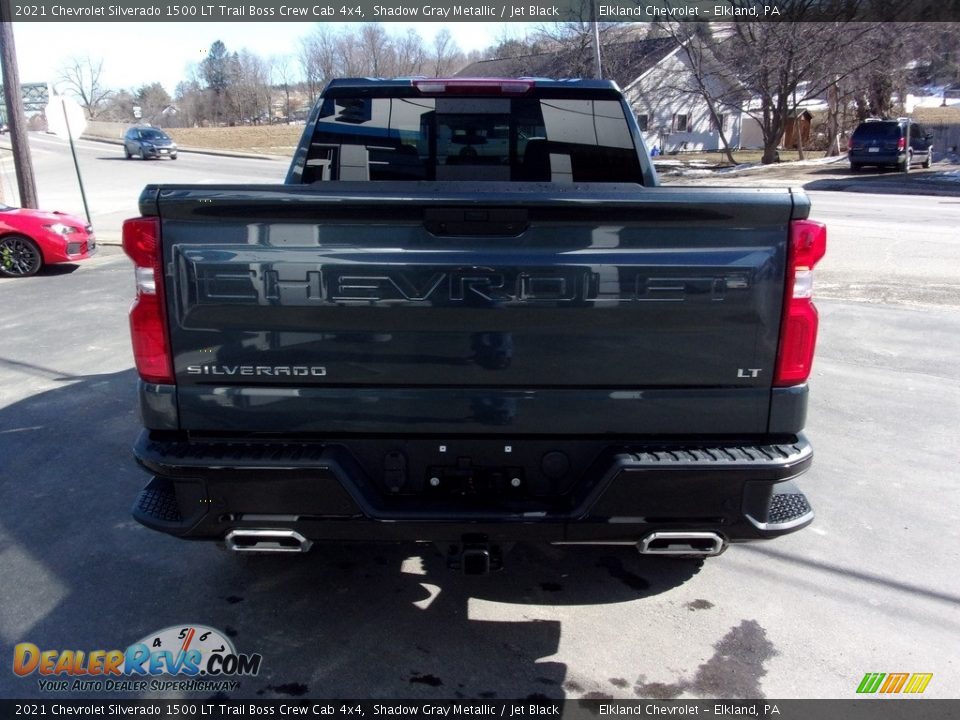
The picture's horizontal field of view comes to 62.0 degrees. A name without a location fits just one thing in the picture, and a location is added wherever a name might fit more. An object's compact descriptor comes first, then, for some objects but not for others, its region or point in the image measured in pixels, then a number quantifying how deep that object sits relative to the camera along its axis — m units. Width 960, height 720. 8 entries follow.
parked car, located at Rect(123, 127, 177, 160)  42.41
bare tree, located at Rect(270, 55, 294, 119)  92.19
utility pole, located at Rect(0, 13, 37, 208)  15.52
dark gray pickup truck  2.70
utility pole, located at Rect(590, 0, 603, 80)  24.14
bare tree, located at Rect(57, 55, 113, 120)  96.56
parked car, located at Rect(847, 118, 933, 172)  30.83
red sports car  12.33
